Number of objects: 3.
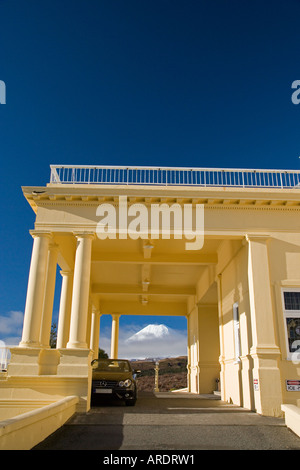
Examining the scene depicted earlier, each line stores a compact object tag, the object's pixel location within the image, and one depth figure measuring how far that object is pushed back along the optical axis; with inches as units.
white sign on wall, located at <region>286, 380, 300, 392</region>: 412.8
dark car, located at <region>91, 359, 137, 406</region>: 449.4
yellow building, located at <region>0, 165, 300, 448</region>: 413.4
